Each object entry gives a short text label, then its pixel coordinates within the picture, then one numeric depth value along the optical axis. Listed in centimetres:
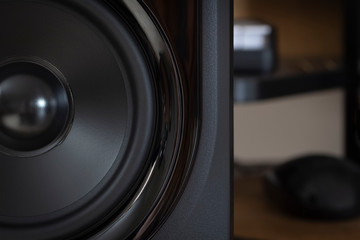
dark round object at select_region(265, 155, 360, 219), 57
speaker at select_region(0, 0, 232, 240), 41
